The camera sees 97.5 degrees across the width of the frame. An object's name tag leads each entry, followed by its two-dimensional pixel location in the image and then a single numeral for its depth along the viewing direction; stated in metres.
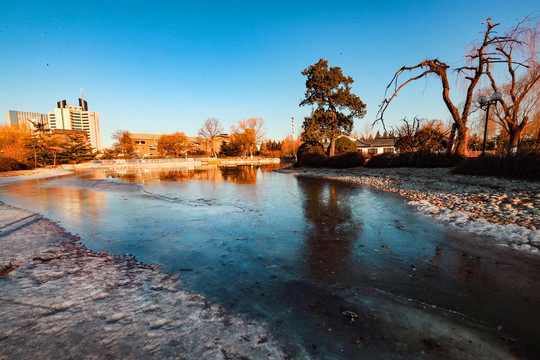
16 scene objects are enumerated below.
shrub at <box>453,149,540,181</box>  10.34
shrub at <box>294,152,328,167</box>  30.56
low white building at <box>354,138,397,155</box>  55.74
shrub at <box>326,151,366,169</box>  25.70
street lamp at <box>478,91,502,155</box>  14.32
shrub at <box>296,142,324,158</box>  35.40
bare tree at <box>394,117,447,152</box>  22.17
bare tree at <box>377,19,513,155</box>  14.12
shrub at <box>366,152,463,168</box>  17.69
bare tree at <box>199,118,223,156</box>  67.50
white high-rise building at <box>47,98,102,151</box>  123.29
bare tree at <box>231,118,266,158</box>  67.62
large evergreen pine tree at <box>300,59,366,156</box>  28.60
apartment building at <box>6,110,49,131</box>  192.90
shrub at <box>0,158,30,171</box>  29.00
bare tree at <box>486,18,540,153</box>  14.34
